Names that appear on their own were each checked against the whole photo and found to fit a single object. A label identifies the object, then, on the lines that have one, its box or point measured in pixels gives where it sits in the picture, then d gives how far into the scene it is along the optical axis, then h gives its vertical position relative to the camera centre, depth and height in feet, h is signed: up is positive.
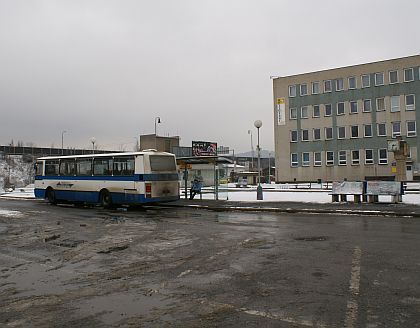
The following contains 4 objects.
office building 184.55 +25.92
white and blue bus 71.51 +0.58
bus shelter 82.84 +3.33
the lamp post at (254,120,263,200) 83.46 +6.67
